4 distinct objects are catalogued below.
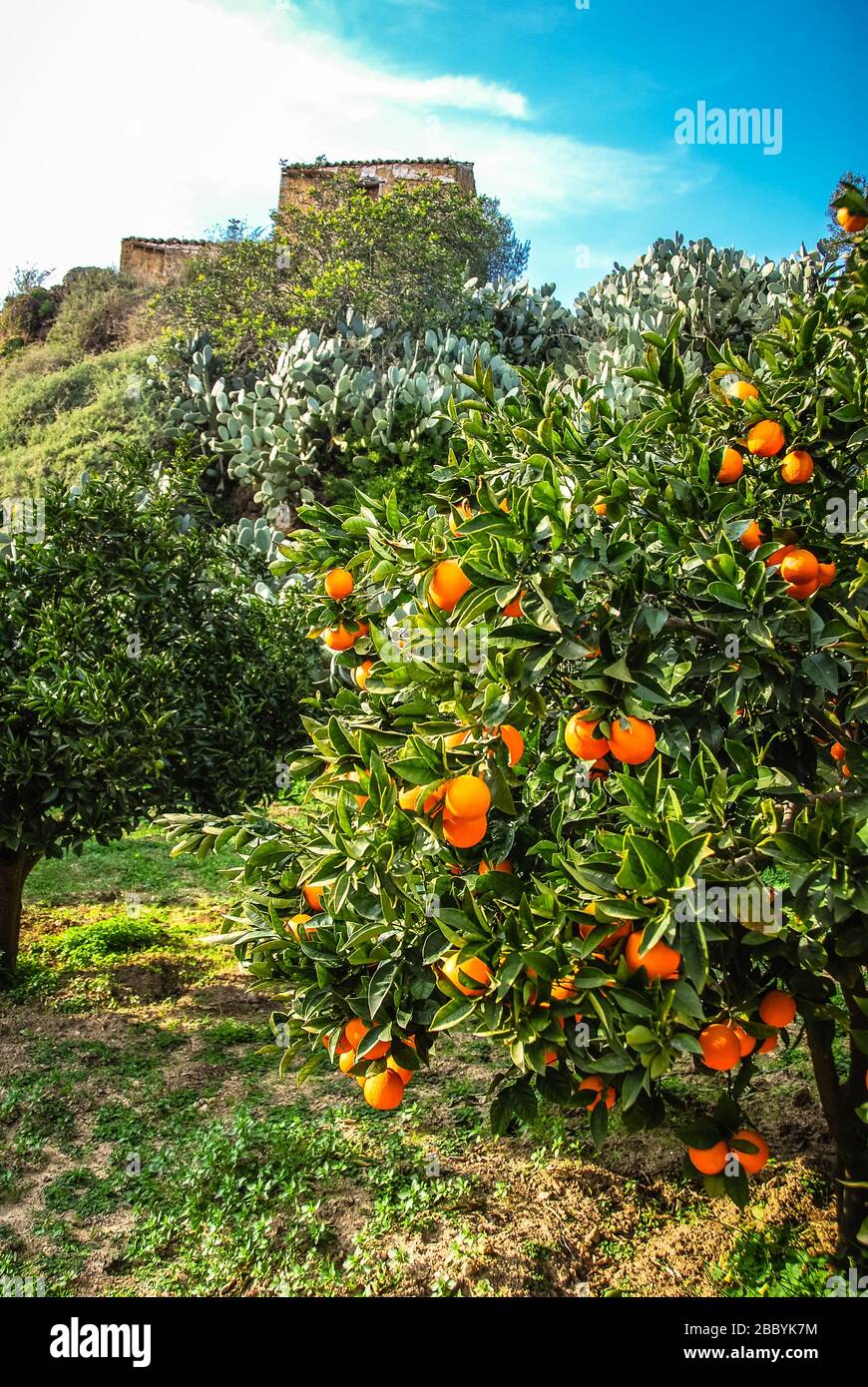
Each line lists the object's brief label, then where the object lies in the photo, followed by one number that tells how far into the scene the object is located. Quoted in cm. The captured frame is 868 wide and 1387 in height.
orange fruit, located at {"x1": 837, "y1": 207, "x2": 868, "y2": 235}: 237
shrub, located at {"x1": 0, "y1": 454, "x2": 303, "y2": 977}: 390
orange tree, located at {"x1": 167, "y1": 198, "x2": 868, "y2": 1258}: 169
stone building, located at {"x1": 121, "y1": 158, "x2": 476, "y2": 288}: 2000
